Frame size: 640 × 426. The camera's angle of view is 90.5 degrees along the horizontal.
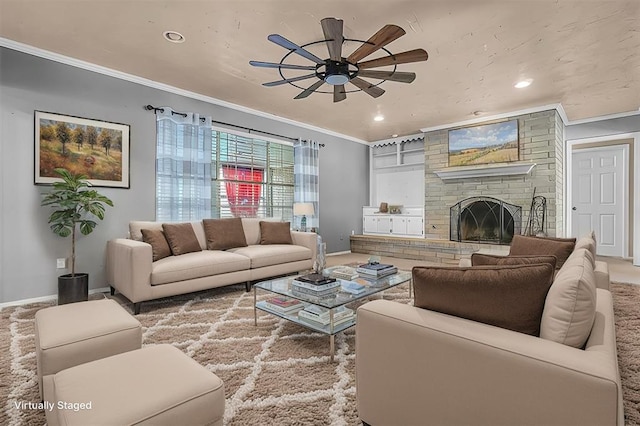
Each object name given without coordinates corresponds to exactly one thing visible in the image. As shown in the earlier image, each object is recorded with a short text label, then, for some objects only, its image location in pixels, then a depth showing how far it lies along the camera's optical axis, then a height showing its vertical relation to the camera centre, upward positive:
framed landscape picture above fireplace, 5.01 +1.14
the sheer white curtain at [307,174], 5.54 +0.66
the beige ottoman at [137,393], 0.91 -0.57
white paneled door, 5.65 +0.33
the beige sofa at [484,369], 0.85 -0.48
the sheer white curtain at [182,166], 3.89 +0.57
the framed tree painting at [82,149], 3.11 +0.65
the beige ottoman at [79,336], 1.36 -0.58
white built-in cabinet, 6.18 -0.21
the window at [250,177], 4.65 +0.54
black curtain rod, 3.79 +1.26
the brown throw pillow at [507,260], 1.34 -0.21
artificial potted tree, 2.92 -0.04
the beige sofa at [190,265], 2.82 -0.56
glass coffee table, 2.08 -0.61
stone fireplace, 4.72 +0.50
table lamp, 5.06 +0.04
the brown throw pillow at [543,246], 2.34 -0.26
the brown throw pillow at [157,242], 3.22 -0.33
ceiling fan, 2.08 +1.15
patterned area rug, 1.48 -0.92
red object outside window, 4.79 +0.34
